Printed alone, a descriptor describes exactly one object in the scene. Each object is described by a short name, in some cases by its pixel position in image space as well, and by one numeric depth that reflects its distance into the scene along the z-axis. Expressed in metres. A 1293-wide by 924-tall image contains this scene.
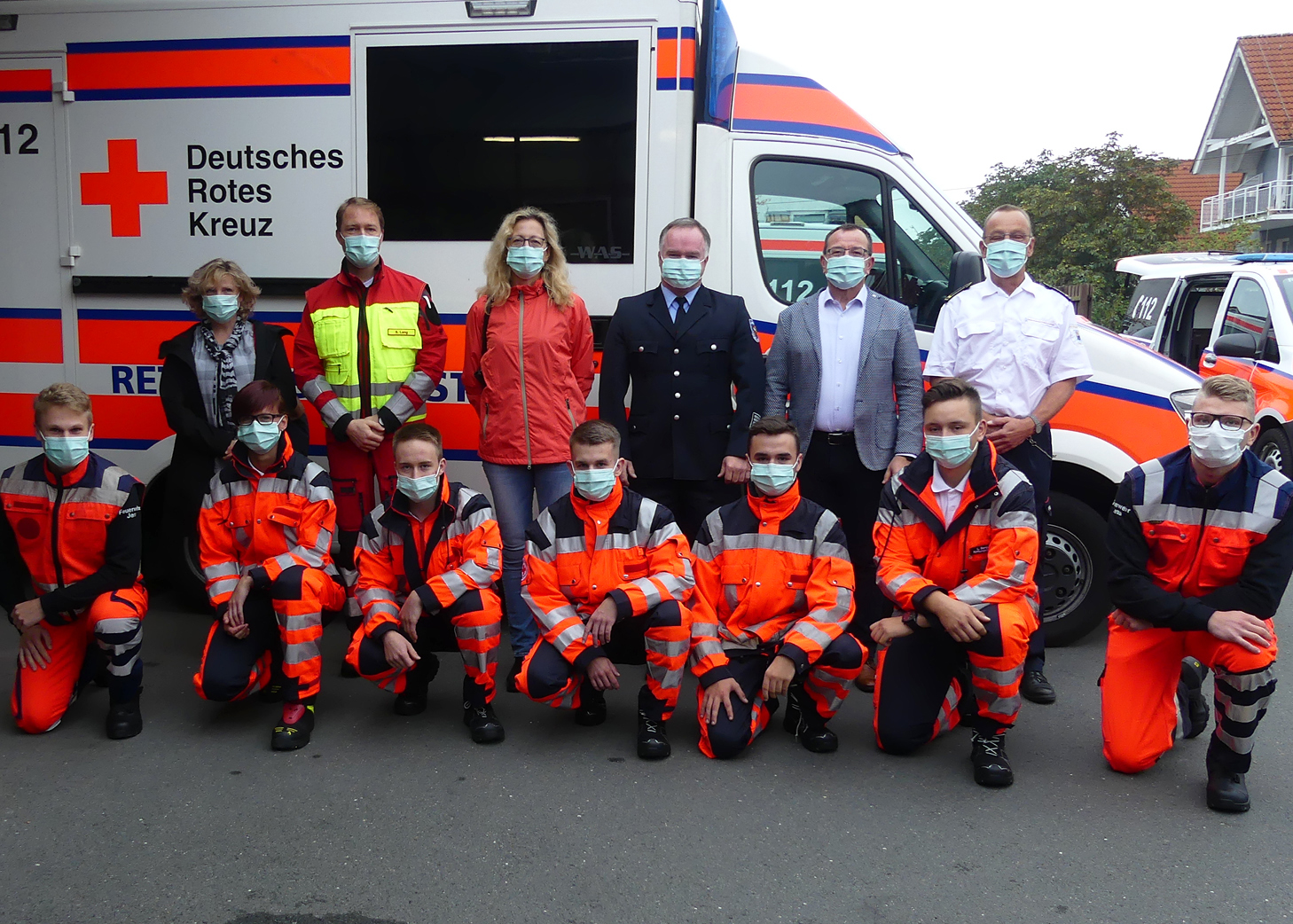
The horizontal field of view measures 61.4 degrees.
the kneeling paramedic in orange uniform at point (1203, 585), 3.56
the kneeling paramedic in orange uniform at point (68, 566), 4.10
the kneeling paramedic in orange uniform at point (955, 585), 3.81
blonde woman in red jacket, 4.57
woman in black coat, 4.69
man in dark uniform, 4.61
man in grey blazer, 4.53
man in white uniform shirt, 4.47
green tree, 20.64
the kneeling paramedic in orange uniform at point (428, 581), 4.11
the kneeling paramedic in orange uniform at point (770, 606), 3.96
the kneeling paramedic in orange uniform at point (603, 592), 4.03
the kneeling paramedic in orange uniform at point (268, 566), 4.13
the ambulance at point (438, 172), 4.91
